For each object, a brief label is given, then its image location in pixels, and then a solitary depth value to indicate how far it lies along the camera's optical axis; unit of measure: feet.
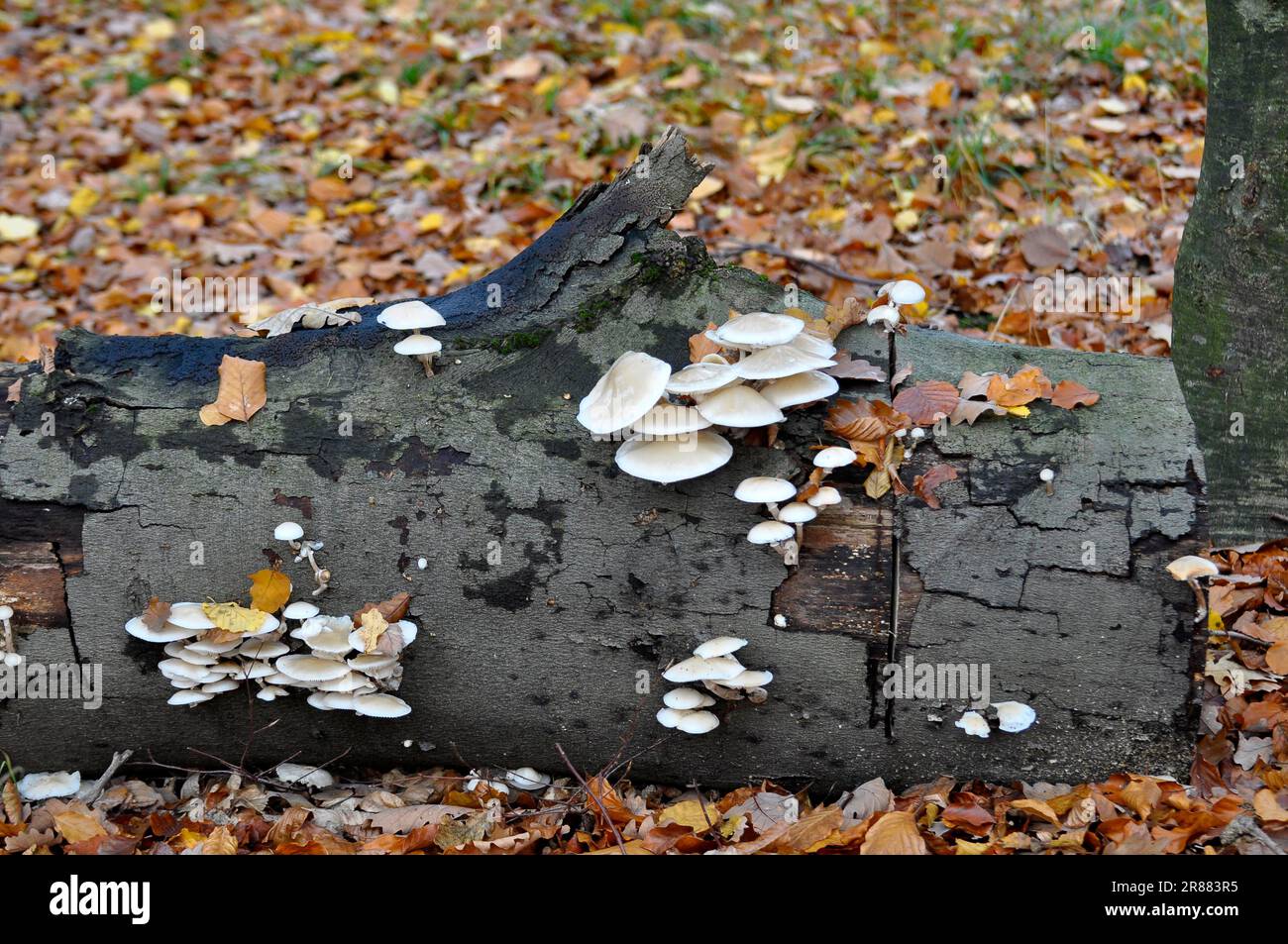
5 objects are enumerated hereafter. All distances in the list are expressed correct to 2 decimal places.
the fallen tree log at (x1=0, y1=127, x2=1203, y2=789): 10.37
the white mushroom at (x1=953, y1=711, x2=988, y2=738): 10.38
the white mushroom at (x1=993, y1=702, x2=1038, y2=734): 10.37
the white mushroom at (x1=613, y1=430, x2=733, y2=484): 10.00
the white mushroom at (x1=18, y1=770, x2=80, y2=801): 11.39
